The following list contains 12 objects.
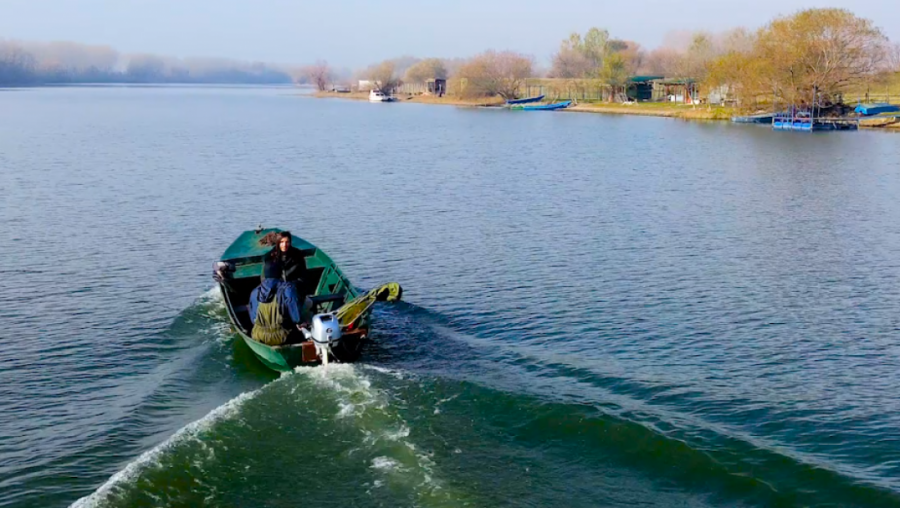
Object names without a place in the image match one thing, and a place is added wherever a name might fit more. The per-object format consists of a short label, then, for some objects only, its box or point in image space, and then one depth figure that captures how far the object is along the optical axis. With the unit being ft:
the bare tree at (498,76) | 544.21
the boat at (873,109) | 305.94
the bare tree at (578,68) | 639.68
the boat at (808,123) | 284.82
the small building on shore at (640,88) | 464.24
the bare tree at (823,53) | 299.58
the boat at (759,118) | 319.27
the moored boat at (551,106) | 456.45
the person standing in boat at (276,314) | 57.77
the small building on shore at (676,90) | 413.39
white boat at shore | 618.44
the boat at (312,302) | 55.36
